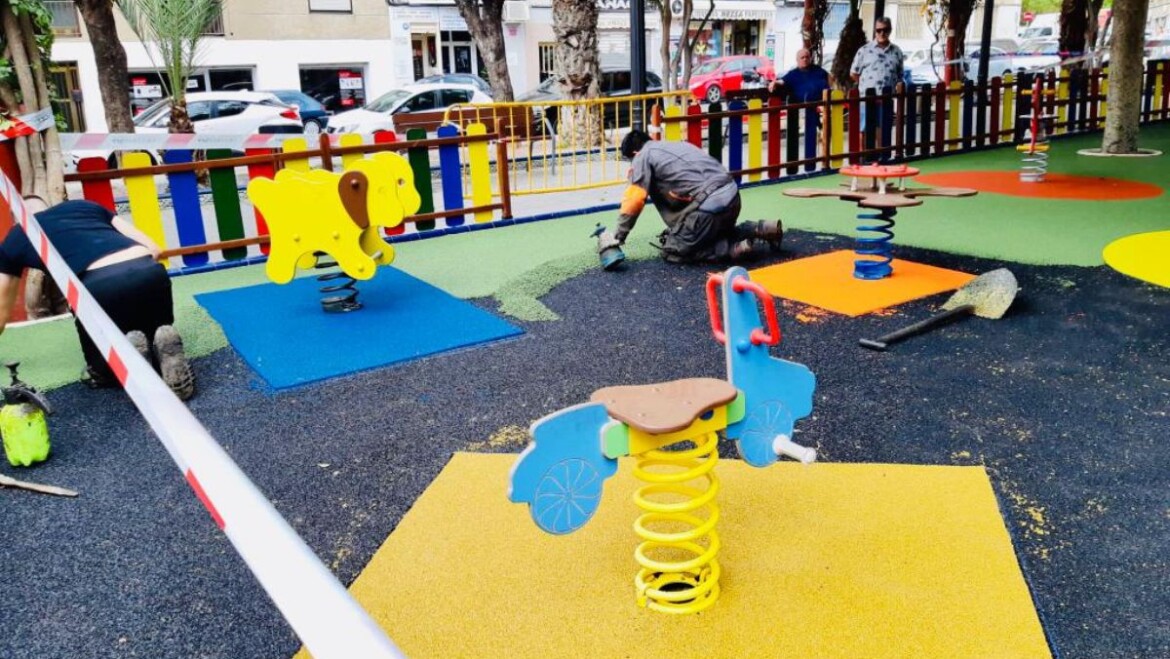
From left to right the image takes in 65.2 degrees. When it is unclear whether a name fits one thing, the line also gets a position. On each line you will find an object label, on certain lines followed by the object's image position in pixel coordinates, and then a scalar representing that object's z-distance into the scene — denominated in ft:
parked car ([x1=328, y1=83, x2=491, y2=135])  66.39
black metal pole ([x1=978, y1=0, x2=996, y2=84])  54.29
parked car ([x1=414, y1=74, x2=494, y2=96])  84.85
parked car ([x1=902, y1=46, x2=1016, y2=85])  95.09
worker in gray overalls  22.71
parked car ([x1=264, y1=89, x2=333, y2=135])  74.43
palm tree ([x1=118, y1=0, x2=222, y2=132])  50.26
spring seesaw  20.26
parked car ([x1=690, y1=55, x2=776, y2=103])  96.12
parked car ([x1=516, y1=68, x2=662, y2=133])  70.85
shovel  17.80
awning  126.82
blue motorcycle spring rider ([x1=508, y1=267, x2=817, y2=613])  7.84
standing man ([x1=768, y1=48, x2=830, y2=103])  47.09
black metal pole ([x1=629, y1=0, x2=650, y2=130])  38.24
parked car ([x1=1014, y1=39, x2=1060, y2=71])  97.45
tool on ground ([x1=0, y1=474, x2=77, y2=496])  12.03
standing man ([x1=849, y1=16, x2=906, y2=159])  42.42
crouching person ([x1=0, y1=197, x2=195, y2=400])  15.23
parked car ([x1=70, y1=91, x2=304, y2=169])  63.16
